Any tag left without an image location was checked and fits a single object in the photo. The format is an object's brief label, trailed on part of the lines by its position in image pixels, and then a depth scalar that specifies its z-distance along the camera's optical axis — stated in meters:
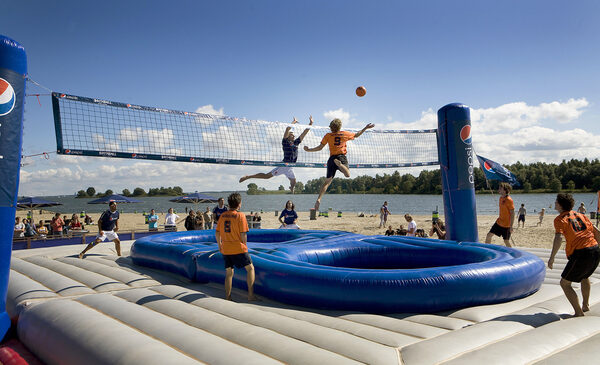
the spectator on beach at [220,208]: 9.05
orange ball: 7.00
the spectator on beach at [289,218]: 9.15
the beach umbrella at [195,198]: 18.81
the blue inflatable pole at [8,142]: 3.86
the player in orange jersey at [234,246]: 4.36
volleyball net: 6.33
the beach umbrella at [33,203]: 18.23
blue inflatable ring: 3.82
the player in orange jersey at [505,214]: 6.63
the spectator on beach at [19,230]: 11.26
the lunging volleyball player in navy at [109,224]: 7.25
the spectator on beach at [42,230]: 12.83
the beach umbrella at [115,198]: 18.40
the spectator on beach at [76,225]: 14.17
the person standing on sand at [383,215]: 20.07
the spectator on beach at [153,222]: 12.65
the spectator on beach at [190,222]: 11.47
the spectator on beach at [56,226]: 12.04
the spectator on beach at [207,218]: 14.04
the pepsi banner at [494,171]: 9.33
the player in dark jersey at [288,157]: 7.21
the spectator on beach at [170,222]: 12.26
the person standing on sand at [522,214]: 18.05
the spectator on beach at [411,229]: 10.02
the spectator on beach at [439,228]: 9.37
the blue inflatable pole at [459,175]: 7.23
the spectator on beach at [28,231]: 11.59
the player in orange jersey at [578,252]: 3.41
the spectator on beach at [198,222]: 11.64
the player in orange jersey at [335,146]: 5.68
